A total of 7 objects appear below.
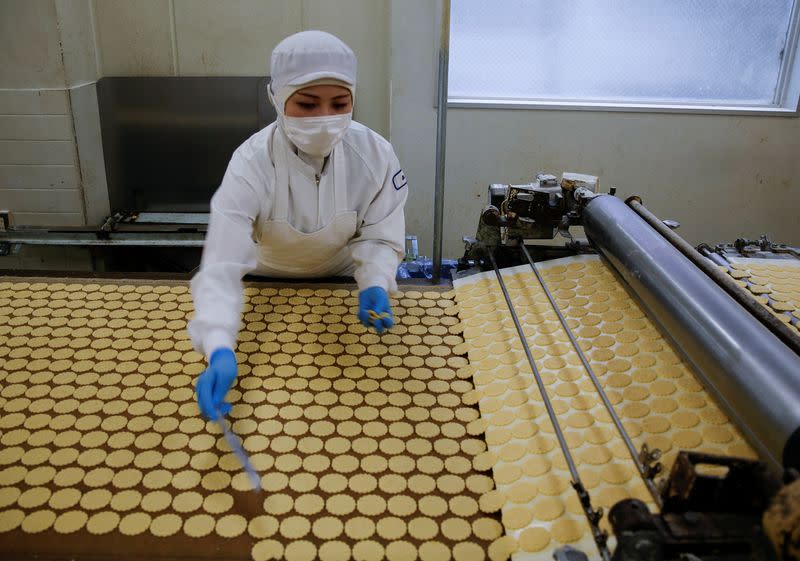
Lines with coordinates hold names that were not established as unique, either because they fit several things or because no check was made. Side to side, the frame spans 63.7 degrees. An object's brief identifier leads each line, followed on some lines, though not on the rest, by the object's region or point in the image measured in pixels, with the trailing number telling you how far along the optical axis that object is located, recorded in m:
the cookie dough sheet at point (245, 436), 1.27
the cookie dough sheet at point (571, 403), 1.34
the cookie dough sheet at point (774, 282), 2.02
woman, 1.67
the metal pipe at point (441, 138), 1.99
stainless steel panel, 3.92
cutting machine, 1.01
